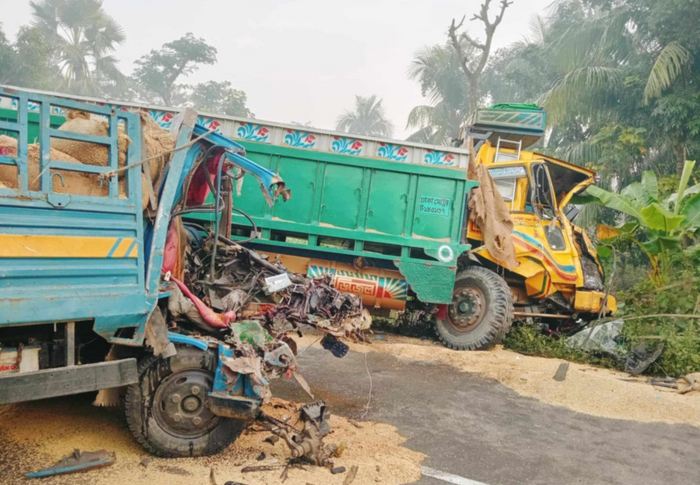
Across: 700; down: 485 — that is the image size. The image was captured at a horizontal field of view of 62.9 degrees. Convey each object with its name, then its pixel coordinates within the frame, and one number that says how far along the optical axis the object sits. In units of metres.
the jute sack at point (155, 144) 3.58
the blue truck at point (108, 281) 3.01
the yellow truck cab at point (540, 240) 8.33
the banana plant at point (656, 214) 8.25
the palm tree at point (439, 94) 25.45
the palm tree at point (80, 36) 30.66
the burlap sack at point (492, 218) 8.07
